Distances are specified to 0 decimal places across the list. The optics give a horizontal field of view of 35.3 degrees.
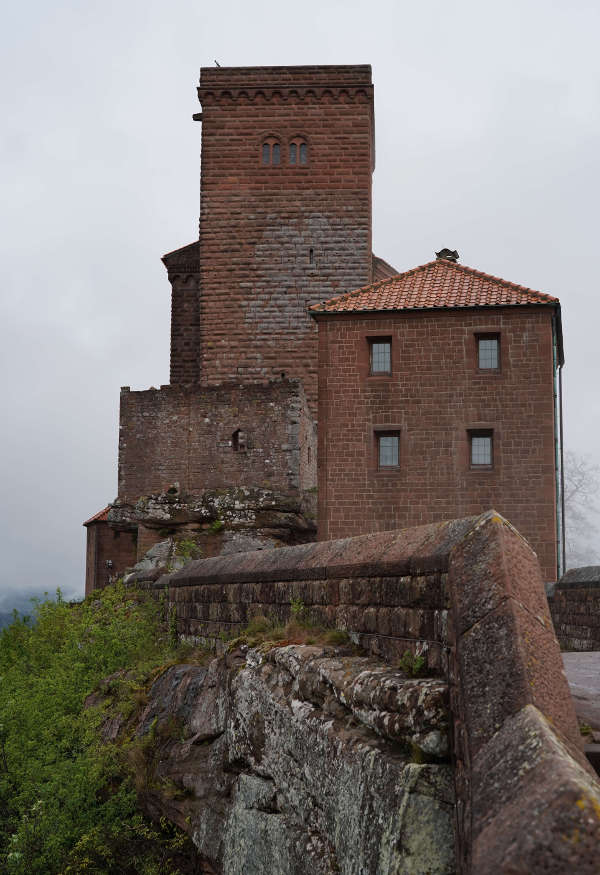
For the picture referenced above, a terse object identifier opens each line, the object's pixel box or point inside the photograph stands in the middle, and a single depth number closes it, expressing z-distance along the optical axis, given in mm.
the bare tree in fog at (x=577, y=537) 83438
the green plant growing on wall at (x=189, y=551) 25562
